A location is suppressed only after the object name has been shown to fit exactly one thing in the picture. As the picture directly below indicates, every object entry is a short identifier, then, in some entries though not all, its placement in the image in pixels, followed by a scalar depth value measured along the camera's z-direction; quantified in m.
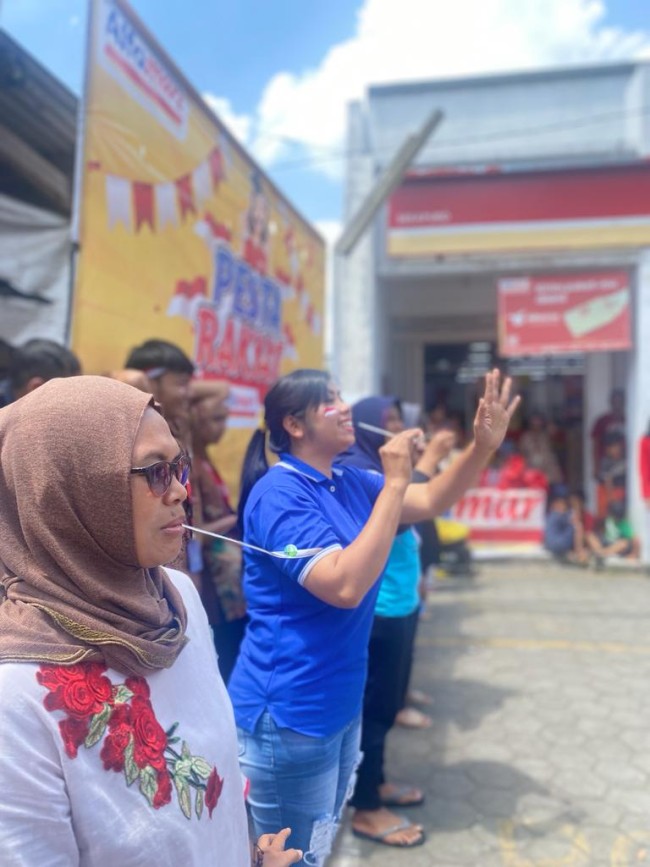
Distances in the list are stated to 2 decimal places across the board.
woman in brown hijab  0.86
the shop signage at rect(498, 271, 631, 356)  7.64
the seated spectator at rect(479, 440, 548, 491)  8.33
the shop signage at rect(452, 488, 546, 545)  8.09
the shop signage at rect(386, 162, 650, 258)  7.52
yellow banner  3.22
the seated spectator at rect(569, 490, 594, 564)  7.71
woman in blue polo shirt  1.60
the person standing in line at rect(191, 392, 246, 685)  2.57
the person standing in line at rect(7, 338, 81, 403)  2.50
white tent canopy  3.07
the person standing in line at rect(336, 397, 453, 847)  2.63
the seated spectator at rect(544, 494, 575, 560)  7.81
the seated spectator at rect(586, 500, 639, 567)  7.53
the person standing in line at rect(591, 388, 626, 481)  8.68
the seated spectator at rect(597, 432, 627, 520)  8.05
